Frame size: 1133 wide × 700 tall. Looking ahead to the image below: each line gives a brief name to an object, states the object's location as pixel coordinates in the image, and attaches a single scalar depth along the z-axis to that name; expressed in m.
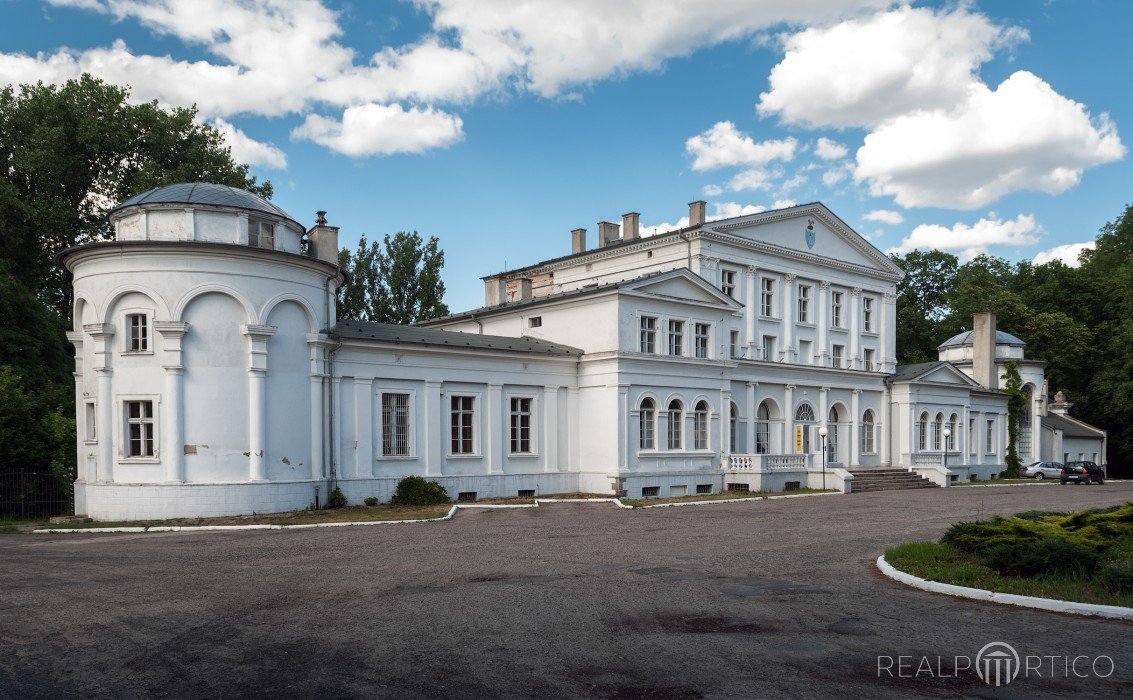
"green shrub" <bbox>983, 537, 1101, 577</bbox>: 11.42
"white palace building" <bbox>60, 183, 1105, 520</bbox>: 23.09
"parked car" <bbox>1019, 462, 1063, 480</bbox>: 48.81
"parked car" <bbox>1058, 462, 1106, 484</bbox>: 46.28
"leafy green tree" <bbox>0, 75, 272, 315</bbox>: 39.56
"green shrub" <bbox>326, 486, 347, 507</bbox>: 25.23
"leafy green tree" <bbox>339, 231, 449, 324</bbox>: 60.41
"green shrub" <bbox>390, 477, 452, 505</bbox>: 26.84
